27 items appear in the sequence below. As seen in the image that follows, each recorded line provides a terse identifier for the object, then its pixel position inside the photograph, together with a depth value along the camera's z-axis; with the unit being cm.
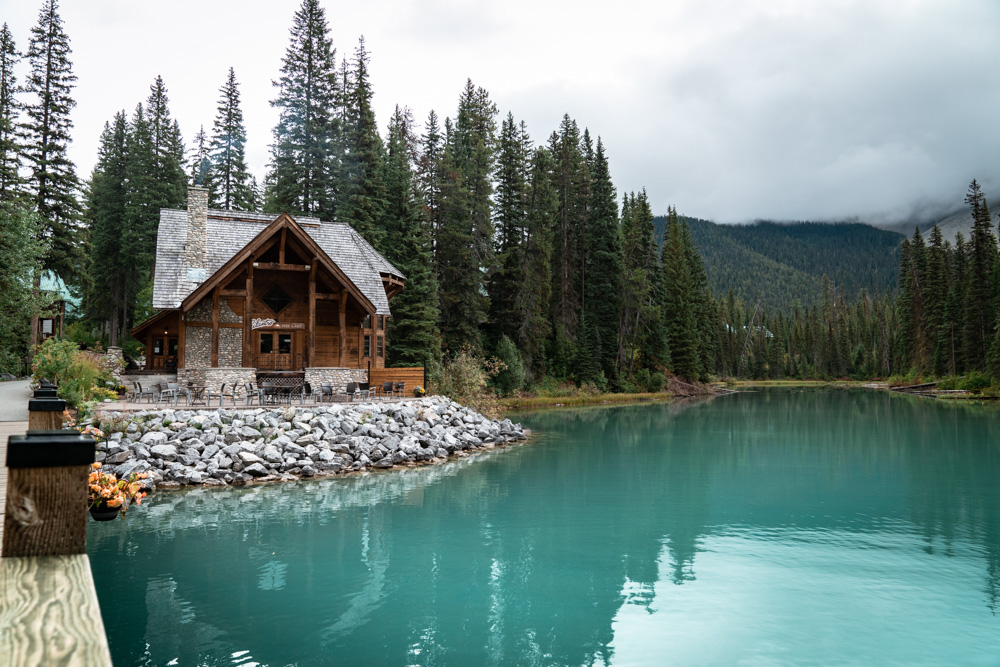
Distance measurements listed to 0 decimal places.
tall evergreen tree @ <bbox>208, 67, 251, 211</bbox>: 4497
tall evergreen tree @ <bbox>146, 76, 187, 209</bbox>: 4328
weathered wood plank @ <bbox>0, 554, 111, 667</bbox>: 192
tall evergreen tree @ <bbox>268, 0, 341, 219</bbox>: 4009
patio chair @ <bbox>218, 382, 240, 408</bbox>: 2318
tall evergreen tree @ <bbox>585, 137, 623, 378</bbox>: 5275
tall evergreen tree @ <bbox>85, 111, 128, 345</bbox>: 4359
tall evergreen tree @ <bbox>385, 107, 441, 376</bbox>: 3453
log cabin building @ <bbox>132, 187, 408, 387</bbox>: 2442
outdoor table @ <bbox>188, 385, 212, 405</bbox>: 2167
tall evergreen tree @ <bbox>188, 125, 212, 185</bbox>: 4627
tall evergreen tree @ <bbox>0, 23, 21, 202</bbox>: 2759
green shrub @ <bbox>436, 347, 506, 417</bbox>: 2961
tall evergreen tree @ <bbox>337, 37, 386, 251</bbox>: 3650
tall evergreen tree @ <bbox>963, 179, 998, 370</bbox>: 5900
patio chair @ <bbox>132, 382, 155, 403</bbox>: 2130
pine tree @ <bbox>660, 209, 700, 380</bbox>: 6109
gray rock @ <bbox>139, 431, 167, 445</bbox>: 1676
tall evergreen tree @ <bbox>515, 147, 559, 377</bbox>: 4556
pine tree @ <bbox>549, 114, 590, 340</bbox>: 5253
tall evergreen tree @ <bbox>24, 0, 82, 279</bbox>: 3531
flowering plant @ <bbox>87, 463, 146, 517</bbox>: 905
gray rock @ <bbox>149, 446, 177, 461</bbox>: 1648
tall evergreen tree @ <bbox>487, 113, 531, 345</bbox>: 4556
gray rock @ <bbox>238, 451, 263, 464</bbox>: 1711
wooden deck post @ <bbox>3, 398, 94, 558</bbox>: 265
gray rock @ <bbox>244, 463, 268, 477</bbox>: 1692
